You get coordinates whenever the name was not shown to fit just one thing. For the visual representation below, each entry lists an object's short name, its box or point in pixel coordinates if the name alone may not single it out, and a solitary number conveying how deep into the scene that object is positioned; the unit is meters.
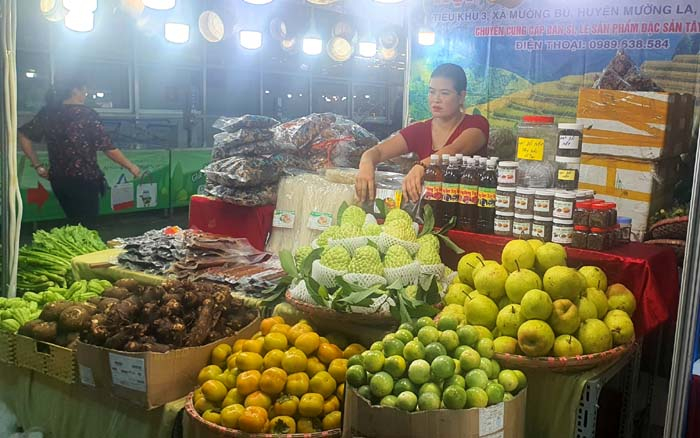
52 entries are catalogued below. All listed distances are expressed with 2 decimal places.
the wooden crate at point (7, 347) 2.96
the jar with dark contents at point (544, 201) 2.56
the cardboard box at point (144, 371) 2.43
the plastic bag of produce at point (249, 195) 3.94
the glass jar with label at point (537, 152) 2.74
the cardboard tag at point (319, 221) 3.70
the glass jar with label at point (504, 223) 2.72
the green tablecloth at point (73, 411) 2.56
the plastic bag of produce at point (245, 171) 3.91
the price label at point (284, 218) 3.88
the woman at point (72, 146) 5.48
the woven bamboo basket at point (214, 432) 2.13
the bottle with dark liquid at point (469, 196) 2.85
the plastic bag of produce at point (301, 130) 4.14
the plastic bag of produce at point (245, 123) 4.14
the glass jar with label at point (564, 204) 2.53
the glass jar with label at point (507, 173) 2.68
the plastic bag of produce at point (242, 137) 4.06
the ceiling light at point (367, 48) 7.98
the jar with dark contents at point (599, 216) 2.51
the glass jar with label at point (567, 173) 2.63
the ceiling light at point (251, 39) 7.20
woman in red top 3.86
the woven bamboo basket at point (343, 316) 2.48
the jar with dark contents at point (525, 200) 2.62
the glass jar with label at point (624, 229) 2.71
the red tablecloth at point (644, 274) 2.46
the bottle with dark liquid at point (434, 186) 2.96
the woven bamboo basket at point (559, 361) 2.11
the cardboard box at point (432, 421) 1.83
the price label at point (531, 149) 2.74
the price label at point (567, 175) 2.63
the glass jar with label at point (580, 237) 2.54
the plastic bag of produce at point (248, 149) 4.04
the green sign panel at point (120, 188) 7.44
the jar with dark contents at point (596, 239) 2.52
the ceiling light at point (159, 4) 5.47
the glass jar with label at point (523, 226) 2.63
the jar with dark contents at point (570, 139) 2.63
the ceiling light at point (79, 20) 5.80
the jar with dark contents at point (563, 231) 2.55
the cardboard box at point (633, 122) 3.03
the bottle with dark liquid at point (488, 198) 2.81
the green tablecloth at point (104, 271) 3.34
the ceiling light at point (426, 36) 4.78
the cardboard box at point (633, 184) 3.02
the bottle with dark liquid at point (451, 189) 2.91
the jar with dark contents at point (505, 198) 2.69
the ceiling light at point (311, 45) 7.82
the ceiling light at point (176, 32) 6.93
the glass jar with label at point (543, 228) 2.58
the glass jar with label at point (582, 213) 2.52
